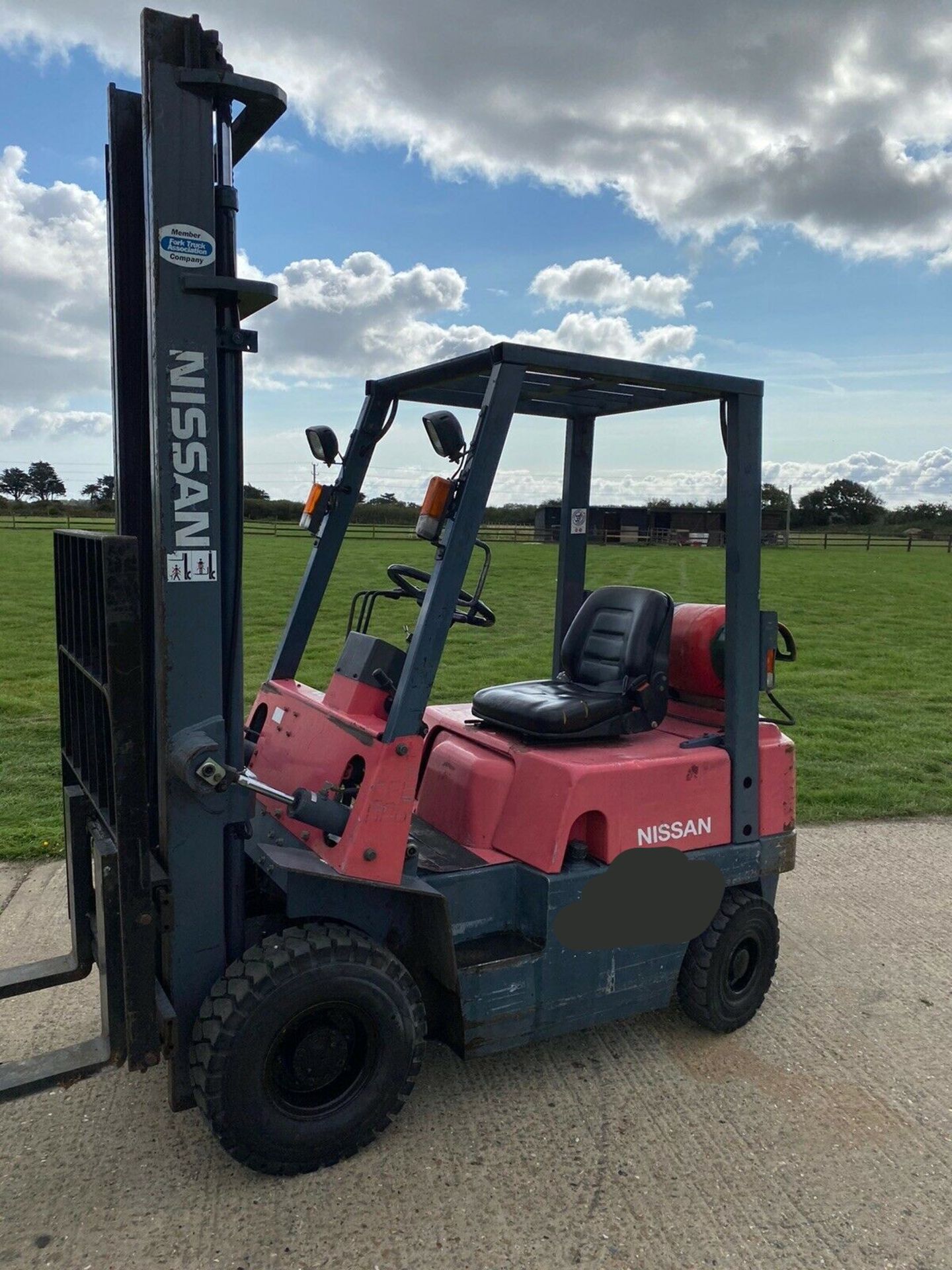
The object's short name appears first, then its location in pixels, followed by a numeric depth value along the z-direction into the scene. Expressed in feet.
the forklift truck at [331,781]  10.16
